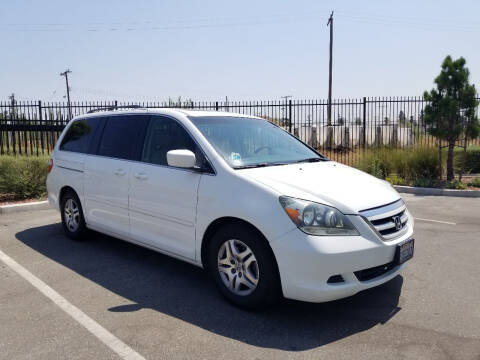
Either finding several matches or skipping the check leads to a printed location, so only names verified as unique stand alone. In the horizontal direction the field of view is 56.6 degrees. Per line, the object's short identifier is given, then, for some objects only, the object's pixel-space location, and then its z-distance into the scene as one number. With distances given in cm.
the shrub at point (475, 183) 1079
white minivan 339
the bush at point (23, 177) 912
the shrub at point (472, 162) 1347
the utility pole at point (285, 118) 1491
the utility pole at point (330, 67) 2866
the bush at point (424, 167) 1173
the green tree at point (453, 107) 1120
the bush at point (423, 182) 1091
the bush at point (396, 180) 1130
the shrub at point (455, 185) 1052
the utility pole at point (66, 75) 6186
